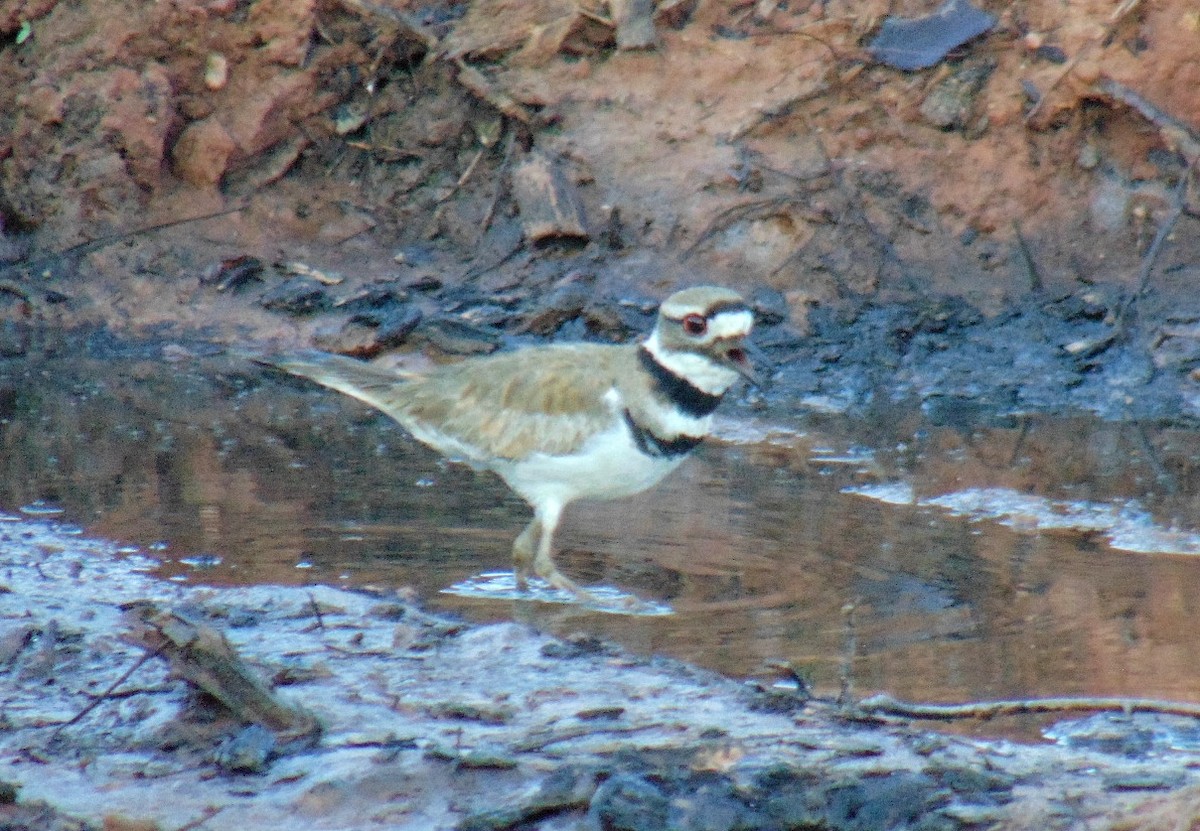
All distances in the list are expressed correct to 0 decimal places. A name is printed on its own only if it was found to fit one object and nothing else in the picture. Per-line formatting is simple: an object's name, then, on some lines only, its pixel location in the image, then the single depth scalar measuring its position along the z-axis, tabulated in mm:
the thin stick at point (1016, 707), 8937
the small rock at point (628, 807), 7246
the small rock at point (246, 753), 8055
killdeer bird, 12469
